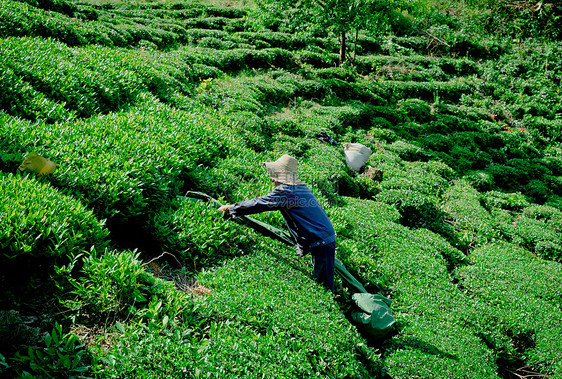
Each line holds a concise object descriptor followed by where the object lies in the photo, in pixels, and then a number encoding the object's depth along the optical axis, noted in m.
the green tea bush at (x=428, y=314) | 4.68
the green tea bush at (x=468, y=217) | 8.85
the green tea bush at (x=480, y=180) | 12.16
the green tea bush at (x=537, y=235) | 8.98
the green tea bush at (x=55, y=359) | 2.56
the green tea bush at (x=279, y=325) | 3.39
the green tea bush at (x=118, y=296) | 3.29
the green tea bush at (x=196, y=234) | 4.62
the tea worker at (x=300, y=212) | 4.48
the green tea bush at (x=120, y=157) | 4.42
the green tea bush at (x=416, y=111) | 16.42
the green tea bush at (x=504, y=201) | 11.16
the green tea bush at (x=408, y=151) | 12.75
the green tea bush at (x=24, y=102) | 5.57
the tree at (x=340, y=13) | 15.72
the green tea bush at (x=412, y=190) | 9.29
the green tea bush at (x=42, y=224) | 3.14
